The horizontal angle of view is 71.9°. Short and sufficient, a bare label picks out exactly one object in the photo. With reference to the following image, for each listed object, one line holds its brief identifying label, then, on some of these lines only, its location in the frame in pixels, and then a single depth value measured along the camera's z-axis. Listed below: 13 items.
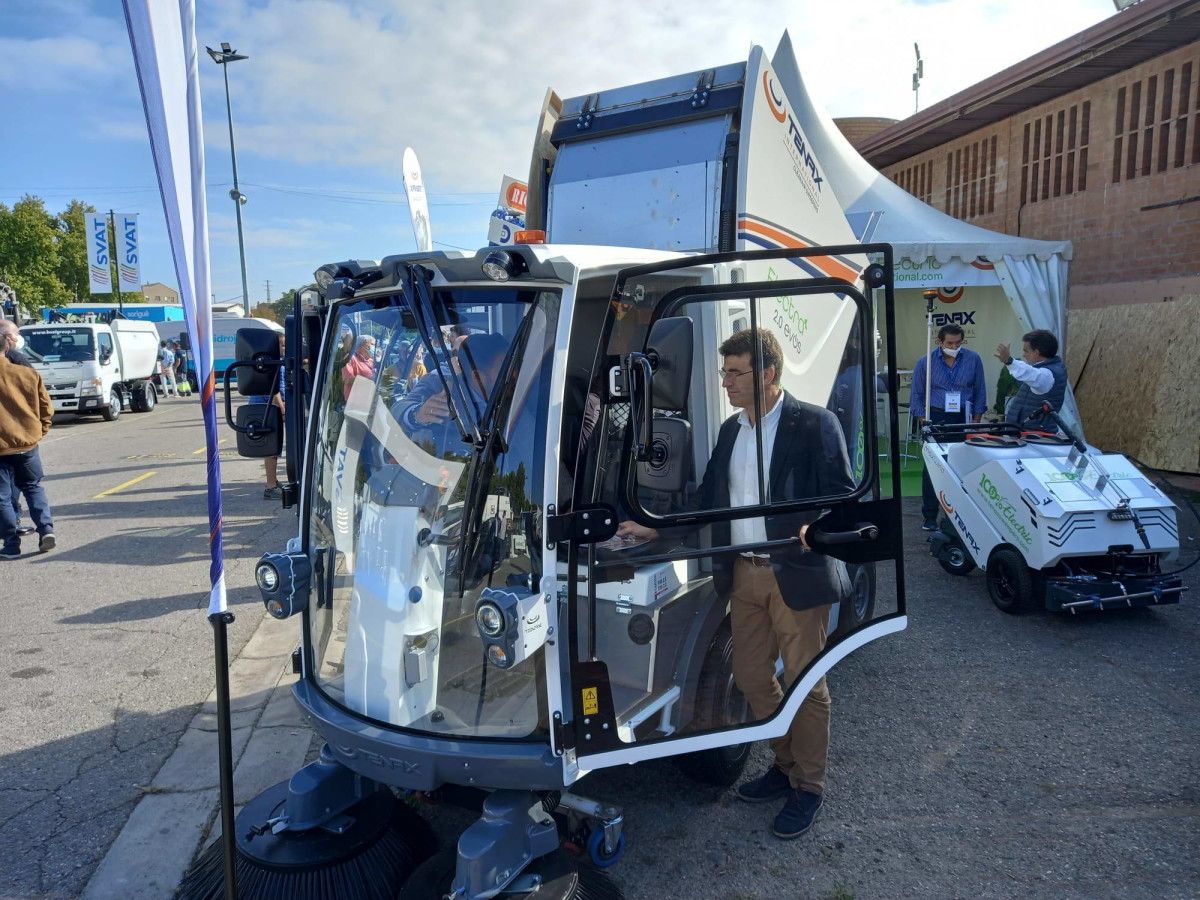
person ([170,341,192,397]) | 30.93
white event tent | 9.85
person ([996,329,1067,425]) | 6.64
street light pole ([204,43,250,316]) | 30.64
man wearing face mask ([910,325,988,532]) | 7.53
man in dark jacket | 2.82
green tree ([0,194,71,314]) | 33.78
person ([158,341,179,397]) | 28.27
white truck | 18.20
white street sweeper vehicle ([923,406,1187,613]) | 5.16
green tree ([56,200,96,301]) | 39.34
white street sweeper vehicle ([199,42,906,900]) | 2.51
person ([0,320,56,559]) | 7.04
